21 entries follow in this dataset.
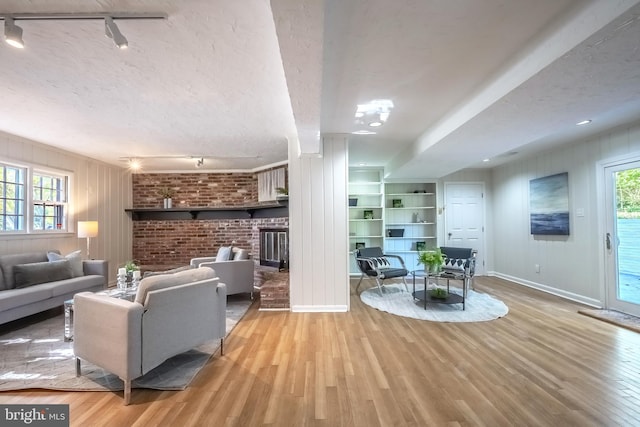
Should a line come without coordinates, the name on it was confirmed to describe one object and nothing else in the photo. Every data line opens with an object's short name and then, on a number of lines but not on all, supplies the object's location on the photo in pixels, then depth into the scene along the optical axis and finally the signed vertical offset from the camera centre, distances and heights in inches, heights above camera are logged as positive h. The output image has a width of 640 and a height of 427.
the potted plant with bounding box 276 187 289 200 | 214.5 +19.4
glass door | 149.8 -10.6
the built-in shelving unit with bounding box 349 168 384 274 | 270.8 +9.1
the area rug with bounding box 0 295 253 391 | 90.3 -48.8
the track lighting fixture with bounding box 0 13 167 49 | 70.5 +48.1
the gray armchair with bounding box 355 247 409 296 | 190.1 -30.9
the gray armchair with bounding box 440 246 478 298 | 181.8 -31.1
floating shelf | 253.6 +6.6
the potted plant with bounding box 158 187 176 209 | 257.8 +23.1
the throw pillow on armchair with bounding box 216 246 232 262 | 200.8 -23.0
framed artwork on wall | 191.5 +8.6
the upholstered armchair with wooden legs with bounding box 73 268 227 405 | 82.0 -30.6
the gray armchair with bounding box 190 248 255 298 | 181.8 -32.0
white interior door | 268.5 -0.1
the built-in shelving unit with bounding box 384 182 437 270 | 275.1 -0.4
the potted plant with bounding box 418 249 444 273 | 167.8 -23.4
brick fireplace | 259.4 +1.5
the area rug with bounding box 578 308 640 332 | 135.7 -49.1
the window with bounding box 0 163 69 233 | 167.0 +13.7
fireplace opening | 211.4 -20.6
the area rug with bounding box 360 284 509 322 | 153.5 -50.1
